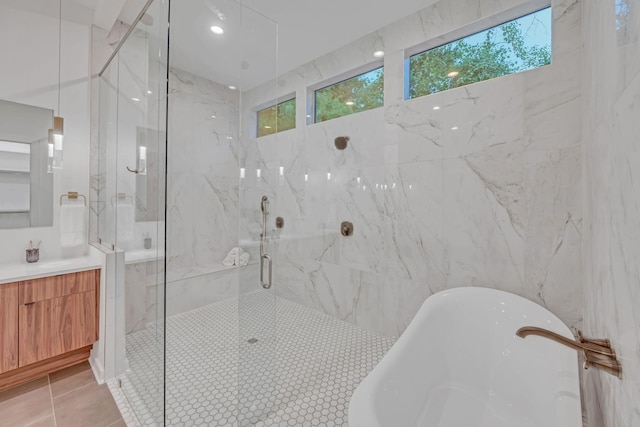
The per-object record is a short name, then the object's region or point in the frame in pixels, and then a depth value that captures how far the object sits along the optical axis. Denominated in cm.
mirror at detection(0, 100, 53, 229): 205
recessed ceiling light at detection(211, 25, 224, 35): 200
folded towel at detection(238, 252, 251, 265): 195
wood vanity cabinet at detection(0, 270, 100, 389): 176
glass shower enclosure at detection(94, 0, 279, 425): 166
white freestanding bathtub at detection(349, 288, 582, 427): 115
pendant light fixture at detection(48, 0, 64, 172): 223
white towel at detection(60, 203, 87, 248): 228
